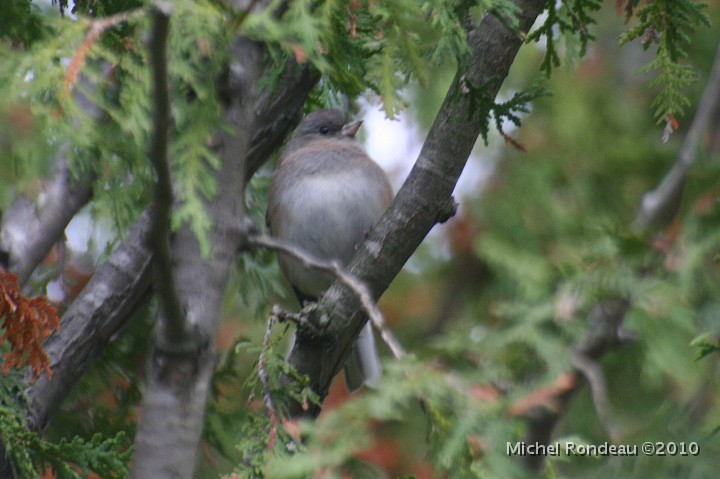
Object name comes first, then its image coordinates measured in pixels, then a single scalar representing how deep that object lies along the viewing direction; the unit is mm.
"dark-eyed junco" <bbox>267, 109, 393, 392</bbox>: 6852
